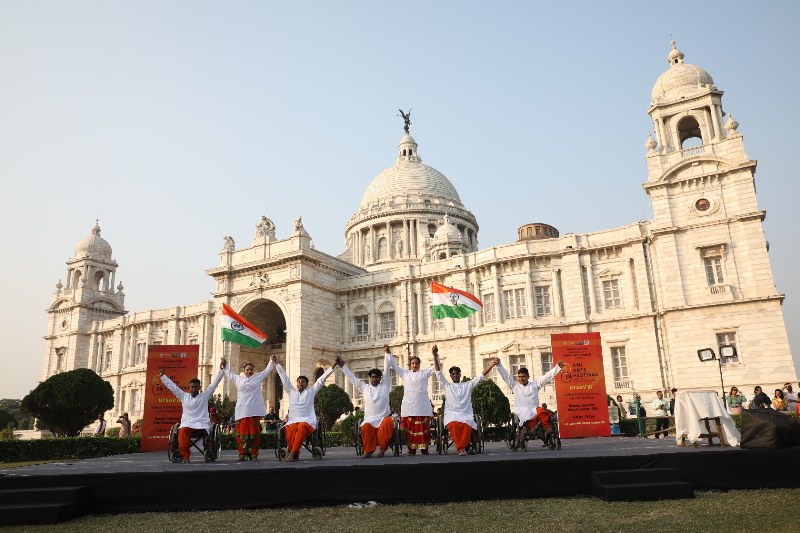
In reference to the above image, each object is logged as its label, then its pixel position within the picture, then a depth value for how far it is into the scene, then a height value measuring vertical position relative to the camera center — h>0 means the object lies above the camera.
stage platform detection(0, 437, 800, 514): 8.20 -0.84
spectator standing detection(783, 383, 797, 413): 19.67 +0.12
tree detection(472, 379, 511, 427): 24.39 +0.42
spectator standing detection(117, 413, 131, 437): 29.19 +0.19
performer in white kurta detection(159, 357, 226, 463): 12.38 +0.39
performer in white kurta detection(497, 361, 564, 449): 12.73 +0.31
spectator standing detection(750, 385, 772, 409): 16.43 +0.06
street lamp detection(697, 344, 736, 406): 20.20 +1.79
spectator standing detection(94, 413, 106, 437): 28.09 +0.14
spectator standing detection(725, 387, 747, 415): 19.16 +0.14
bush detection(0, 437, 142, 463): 20.62 -0.55
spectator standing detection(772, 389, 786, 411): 18.61 +0.03
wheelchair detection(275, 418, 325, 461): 11.93 -0.46
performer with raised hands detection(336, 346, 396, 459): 12.17 +0.08
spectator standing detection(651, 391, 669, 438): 19.48 -0.17
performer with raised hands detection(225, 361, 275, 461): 12.48 +0.24
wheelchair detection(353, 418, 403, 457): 12.45 -0.45
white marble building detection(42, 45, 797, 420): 28.69 +7.48
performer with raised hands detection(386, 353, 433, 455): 12.52 +0.18
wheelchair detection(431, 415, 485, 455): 12.21 -0.50
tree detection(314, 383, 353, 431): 30.86 +0.93
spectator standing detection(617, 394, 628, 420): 26.21 +0.01
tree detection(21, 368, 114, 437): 30.17 +1.56
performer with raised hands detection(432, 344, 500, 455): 11.97 +0.13
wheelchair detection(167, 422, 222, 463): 12.41 -0.34
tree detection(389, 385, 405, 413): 29.19 +1.03
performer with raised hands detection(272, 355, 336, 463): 11.91 +0.17
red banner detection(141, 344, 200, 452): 18.81 +1.20
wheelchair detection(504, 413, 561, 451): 12.60 -0.50
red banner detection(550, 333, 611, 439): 18.47 +0.72
